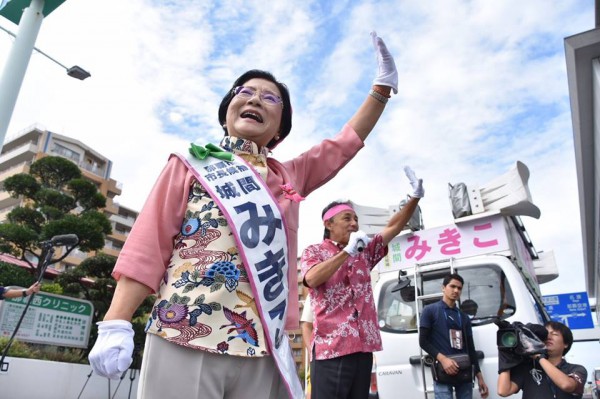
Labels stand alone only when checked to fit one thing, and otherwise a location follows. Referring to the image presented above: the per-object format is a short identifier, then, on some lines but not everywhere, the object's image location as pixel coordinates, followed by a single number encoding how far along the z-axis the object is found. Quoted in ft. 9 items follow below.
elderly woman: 3.67
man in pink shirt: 8.37
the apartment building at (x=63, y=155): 117.39
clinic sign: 28.91
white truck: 12.13
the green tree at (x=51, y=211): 43.19
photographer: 9.81
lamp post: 18.33
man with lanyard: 10.99
